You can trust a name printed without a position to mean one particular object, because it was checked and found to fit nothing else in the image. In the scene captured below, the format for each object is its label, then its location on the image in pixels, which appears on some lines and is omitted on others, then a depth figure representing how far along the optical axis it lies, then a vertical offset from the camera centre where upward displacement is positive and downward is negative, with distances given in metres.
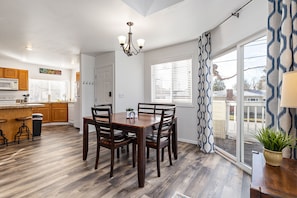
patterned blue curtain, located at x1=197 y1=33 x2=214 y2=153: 3.27 +0.04
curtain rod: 2.29 +1.38
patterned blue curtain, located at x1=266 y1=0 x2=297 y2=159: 1.31 +0.38
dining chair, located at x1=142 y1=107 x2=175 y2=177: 2.36 -0.63
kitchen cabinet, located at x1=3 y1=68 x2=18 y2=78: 5.41 +0.91
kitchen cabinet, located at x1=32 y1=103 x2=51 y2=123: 6.22 -0.55
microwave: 5.39 +0.51
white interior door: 4.68 +0.42
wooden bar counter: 3.89 -0.45
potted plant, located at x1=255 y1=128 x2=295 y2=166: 1.12 -0.35
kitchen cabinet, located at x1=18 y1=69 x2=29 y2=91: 5.80 +0.70
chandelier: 2.46 +0.92
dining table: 2.09 -0.44
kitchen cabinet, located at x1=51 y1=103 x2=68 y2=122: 6.50 -0.59
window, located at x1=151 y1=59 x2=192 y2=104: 4.04 +0.45
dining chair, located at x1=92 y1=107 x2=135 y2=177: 2.34 -0.60
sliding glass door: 2.37 +0.01
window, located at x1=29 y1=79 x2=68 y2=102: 6.57 +0.36
